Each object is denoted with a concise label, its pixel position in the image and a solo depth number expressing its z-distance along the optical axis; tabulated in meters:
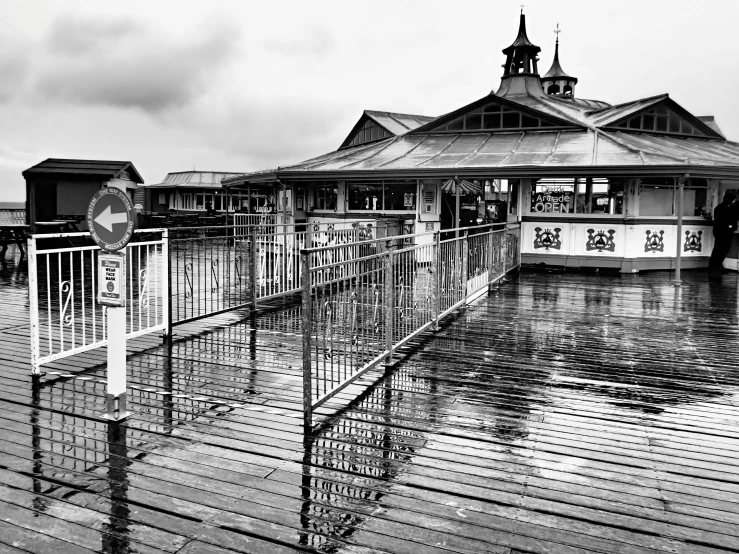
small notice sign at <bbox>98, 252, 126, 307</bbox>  4.87
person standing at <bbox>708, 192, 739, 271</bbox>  16.45
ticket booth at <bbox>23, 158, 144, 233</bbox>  23.30
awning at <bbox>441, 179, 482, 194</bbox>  17.55
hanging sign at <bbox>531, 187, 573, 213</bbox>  17.50
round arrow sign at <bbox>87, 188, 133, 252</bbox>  4.73
